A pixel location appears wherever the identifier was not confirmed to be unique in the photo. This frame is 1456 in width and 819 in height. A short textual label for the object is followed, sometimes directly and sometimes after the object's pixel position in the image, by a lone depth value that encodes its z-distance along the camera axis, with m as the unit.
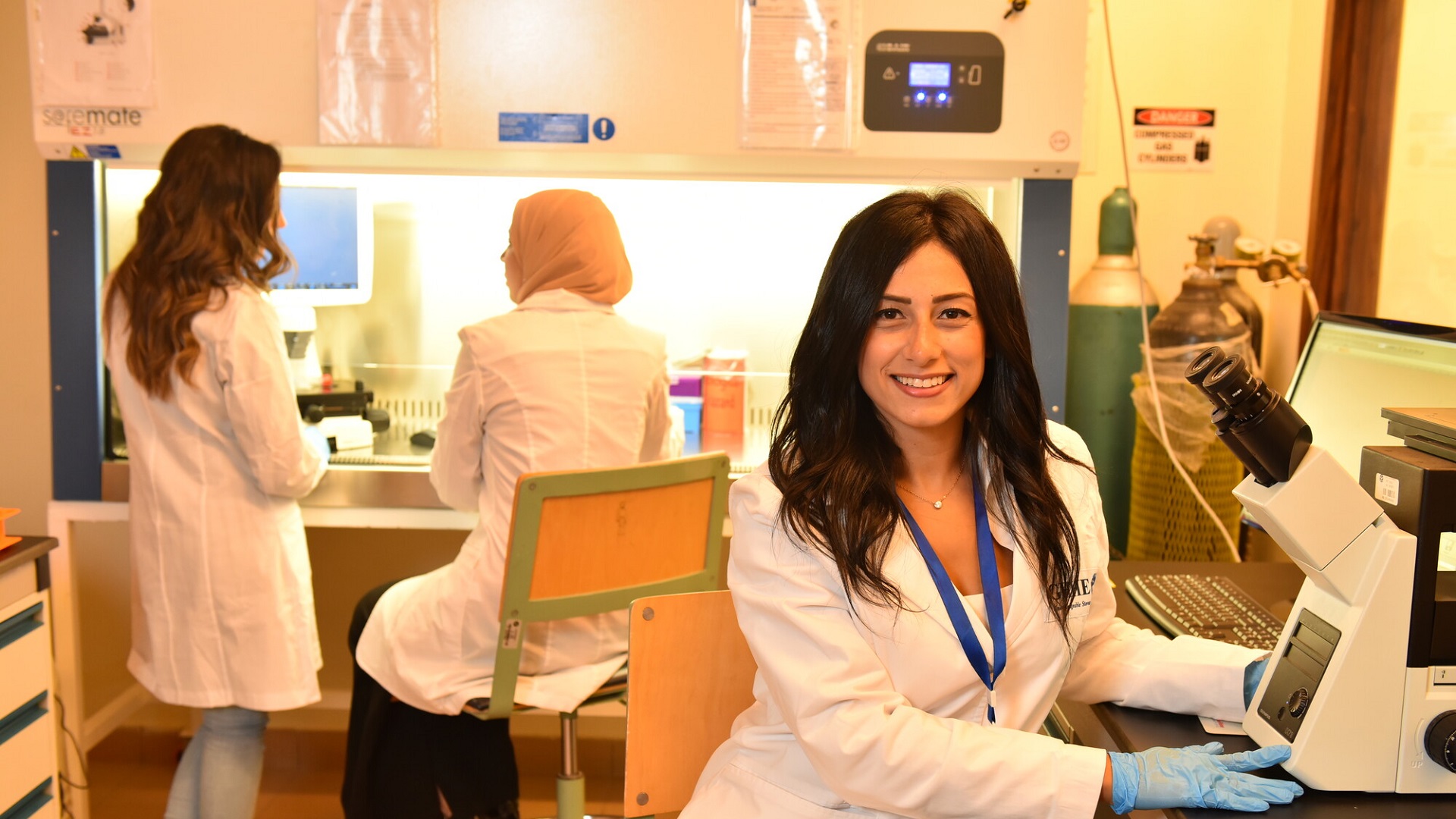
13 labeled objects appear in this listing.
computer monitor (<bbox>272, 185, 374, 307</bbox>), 2.55
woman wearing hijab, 1.90
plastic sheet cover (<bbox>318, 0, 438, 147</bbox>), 2.20
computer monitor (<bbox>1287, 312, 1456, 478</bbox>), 1.30
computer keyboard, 1.40
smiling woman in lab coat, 1.08
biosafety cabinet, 2.18
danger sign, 2.92
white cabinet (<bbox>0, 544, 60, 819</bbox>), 1.73
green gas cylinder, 2.71
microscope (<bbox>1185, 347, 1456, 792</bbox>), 1.01
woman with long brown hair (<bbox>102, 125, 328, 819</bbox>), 1.98
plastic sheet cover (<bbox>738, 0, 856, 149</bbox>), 2.18
